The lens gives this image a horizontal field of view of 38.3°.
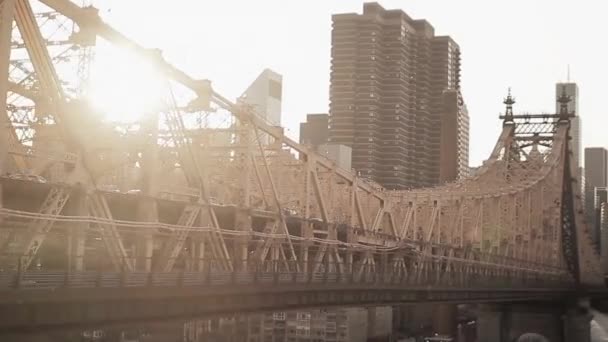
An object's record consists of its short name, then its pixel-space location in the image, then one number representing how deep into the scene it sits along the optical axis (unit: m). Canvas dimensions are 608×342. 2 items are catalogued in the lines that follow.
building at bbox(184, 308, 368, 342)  129.25
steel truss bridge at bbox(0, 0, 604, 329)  28.78
